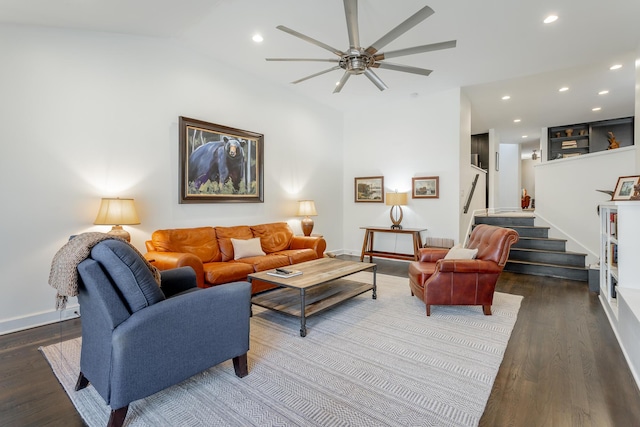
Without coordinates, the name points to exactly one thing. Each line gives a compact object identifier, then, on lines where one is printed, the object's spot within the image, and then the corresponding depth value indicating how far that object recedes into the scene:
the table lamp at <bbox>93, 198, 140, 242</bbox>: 3.10
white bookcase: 2.13
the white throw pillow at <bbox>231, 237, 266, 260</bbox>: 4.12
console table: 5.59
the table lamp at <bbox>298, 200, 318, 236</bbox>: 5.54
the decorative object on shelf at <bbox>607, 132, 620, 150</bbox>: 5.34
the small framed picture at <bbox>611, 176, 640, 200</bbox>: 3.13
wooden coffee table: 2.79
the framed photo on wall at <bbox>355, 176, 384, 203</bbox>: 6.46
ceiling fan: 2.44
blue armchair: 1.52
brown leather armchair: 3.02
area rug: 1.66
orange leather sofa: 3.32
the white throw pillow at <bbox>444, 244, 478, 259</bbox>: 3.27
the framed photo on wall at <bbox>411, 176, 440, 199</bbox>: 5.72
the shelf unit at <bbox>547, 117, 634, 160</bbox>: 7.34
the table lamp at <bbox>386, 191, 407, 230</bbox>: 5.85
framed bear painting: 4.08
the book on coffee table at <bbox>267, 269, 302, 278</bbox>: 3.09
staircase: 4.69
